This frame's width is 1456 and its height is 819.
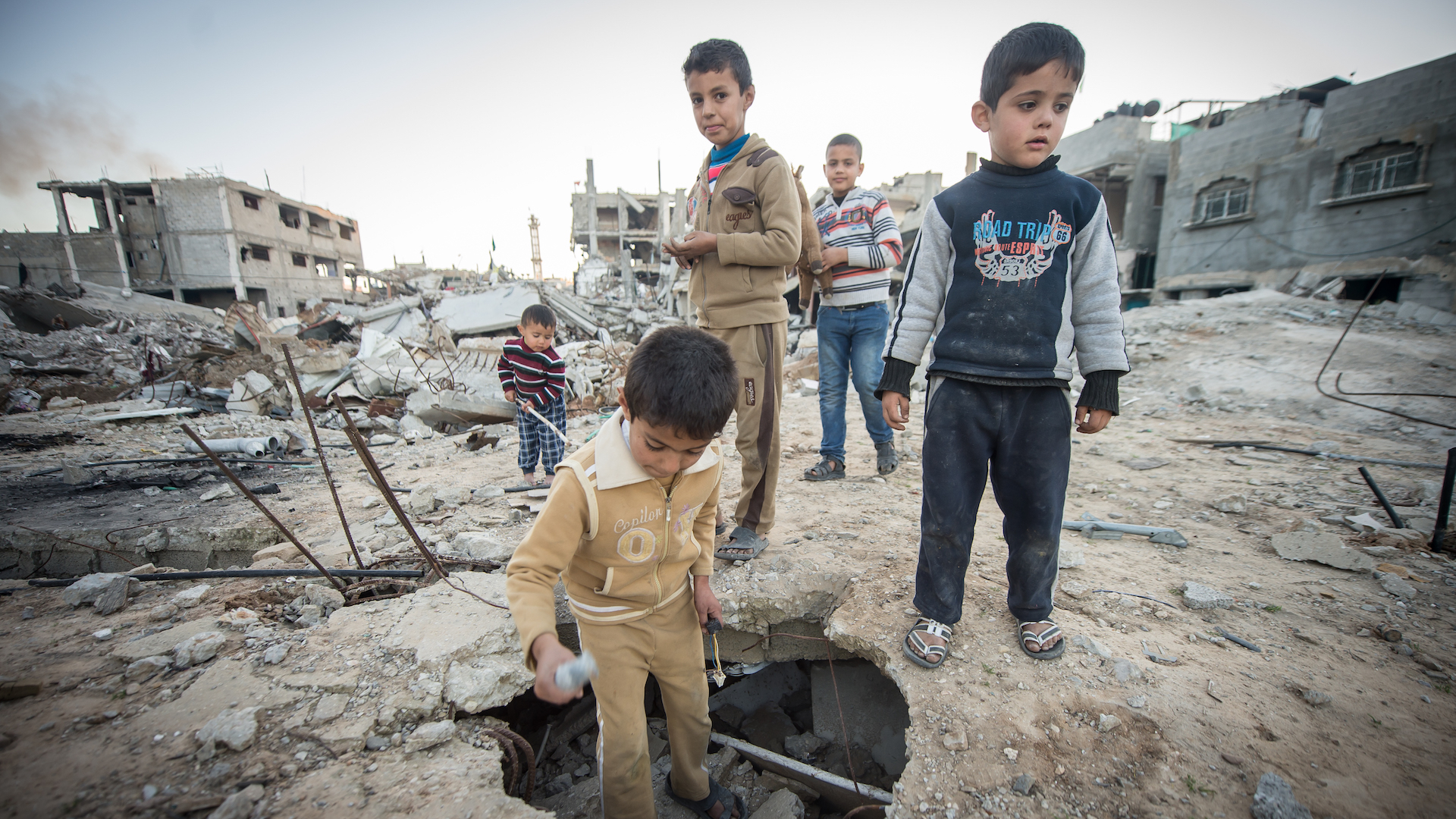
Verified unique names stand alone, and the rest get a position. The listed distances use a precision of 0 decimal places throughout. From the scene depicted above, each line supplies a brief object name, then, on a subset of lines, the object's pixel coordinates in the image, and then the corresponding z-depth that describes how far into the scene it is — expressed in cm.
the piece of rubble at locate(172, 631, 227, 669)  154
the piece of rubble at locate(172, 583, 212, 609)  188
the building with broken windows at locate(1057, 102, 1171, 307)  1559
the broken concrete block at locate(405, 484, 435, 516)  297
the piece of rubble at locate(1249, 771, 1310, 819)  112
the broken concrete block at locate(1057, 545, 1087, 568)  214
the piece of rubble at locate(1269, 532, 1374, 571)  203
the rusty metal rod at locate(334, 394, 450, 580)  172
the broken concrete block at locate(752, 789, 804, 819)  173
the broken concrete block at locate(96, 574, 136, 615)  182
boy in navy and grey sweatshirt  145
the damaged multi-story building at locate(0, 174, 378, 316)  2189
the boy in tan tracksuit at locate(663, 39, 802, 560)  195
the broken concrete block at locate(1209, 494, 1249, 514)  270
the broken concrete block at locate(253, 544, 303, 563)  235
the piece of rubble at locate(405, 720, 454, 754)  142
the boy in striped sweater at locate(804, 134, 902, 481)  298
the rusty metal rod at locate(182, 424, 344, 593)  154
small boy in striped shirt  346
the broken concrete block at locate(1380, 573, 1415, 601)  180
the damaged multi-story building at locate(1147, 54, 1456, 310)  970
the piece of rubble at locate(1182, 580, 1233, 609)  184
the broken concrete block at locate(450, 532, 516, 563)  233
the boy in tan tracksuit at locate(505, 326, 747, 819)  119
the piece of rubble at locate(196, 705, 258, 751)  128
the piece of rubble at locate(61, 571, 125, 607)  186
